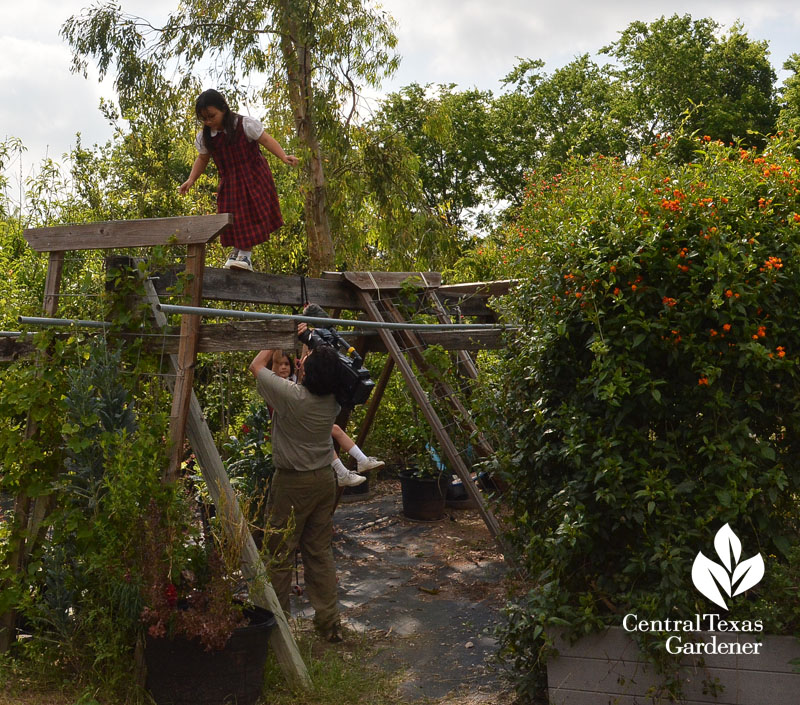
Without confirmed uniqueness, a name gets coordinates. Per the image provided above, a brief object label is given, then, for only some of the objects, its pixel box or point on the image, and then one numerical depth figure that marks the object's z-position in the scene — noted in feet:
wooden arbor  16.02
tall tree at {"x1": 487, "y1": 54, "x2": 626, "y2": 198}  108.37
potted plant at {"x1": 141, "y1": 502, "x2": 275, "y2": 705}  14.49
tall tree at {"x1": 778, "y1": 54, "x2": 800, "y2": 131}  80.69
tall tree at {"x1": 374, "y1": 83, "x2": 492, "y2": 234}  110.83
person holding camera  18.79
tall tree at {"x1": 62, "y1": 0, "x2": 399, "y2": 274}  43.62
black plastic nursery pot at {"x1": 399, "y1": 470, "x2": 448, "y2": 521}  32.07
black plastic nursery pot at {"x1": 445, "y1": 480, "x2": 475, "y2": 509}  33.50
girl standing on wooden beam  19.07
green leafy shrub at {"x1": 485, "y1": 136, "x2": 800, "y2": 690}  13.25
